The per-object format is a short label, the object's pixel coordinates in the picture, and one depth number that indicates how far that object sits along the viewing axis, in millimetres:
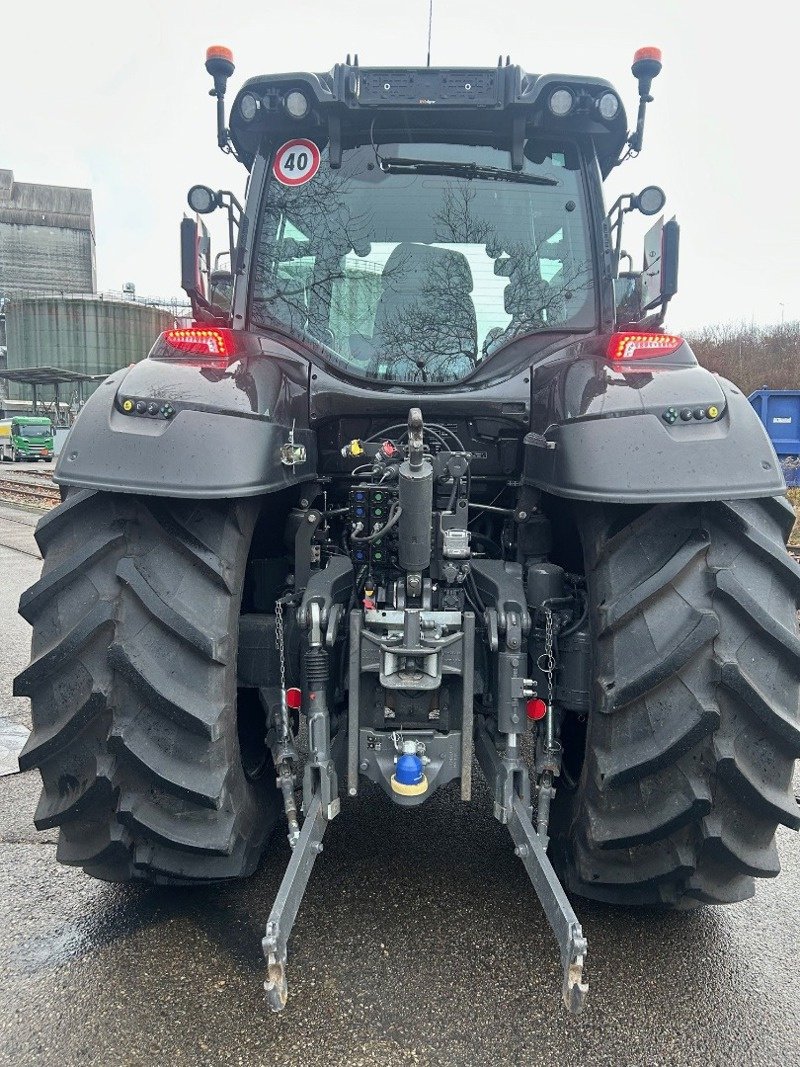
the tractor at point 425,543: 1862
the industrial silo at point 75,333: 49094
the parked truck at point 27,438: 32875
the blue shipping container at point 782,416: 12359
